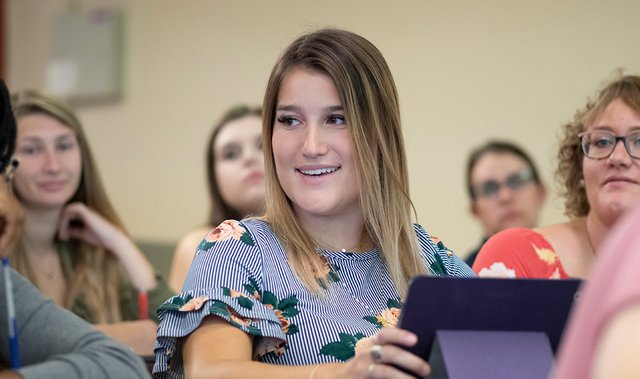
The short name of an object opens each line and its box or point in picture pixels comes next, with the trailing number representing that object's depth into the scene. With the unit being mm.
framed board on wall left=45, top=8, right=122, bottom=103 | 10696
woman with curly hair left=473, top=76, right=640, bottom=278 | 4248
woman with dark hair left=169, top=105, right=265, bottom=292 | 7033
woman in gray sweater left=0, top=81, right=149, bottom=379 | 2582
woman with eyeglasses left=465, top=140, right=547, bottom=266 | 7354
